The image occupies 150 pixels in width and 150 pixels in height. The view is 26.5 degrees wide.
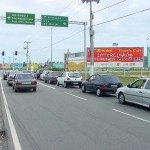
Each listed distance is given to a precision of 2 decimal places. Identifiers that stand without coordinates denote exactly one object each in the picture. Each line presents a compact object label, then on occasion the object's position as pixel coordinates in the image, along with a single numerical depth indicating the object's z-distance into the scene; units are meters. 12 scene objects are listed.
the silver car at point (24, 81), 25.05
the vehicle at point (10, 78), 34.25
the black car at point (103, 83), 20.78
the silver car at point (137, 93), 14.23
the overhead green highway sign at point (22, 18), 36.69
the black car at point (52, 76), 37.76
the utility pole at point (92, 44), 33.19
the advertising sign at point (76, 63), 59.44
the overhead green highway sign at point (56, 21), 37.50
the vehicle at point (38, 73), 53.77
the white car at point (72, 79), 29.95
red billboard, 53.62
